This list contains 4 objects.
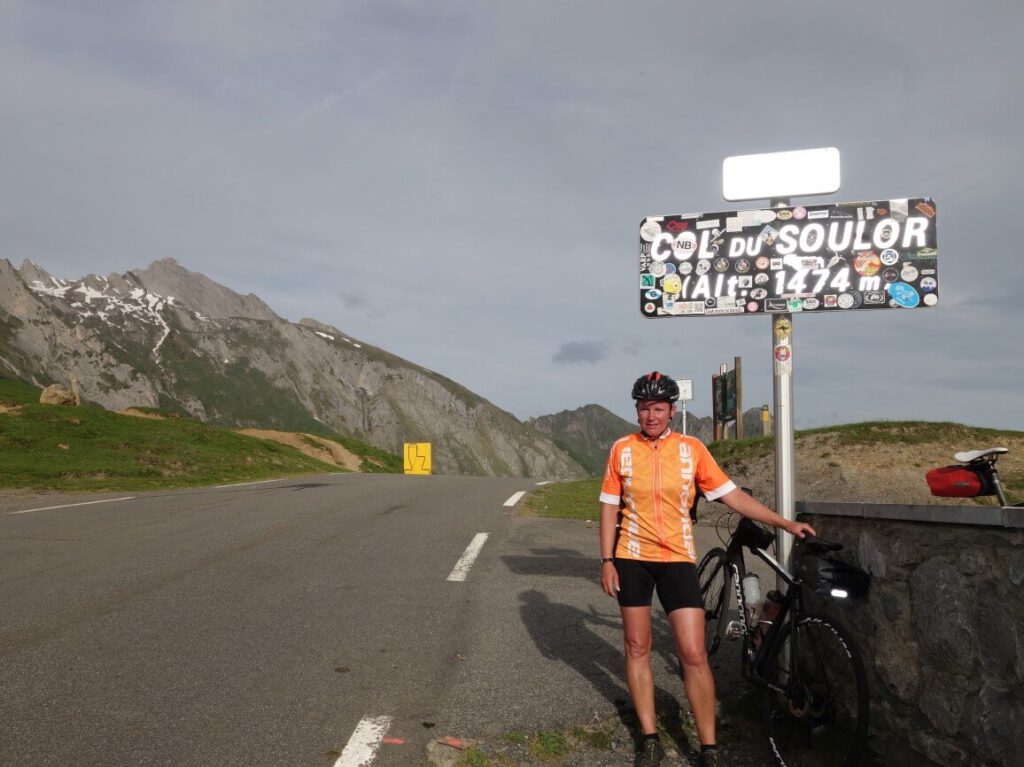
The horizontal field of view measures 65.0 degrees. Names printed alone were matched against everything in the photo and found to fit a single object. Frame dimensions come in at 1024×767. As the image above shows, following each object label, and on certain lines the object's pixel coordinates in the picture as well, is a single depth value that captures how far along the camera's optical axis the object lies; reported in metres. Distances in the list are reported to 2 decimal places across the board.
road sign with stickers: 5.50
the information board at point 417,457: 44.78
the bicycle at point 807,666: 4.26
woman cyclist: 4.50
